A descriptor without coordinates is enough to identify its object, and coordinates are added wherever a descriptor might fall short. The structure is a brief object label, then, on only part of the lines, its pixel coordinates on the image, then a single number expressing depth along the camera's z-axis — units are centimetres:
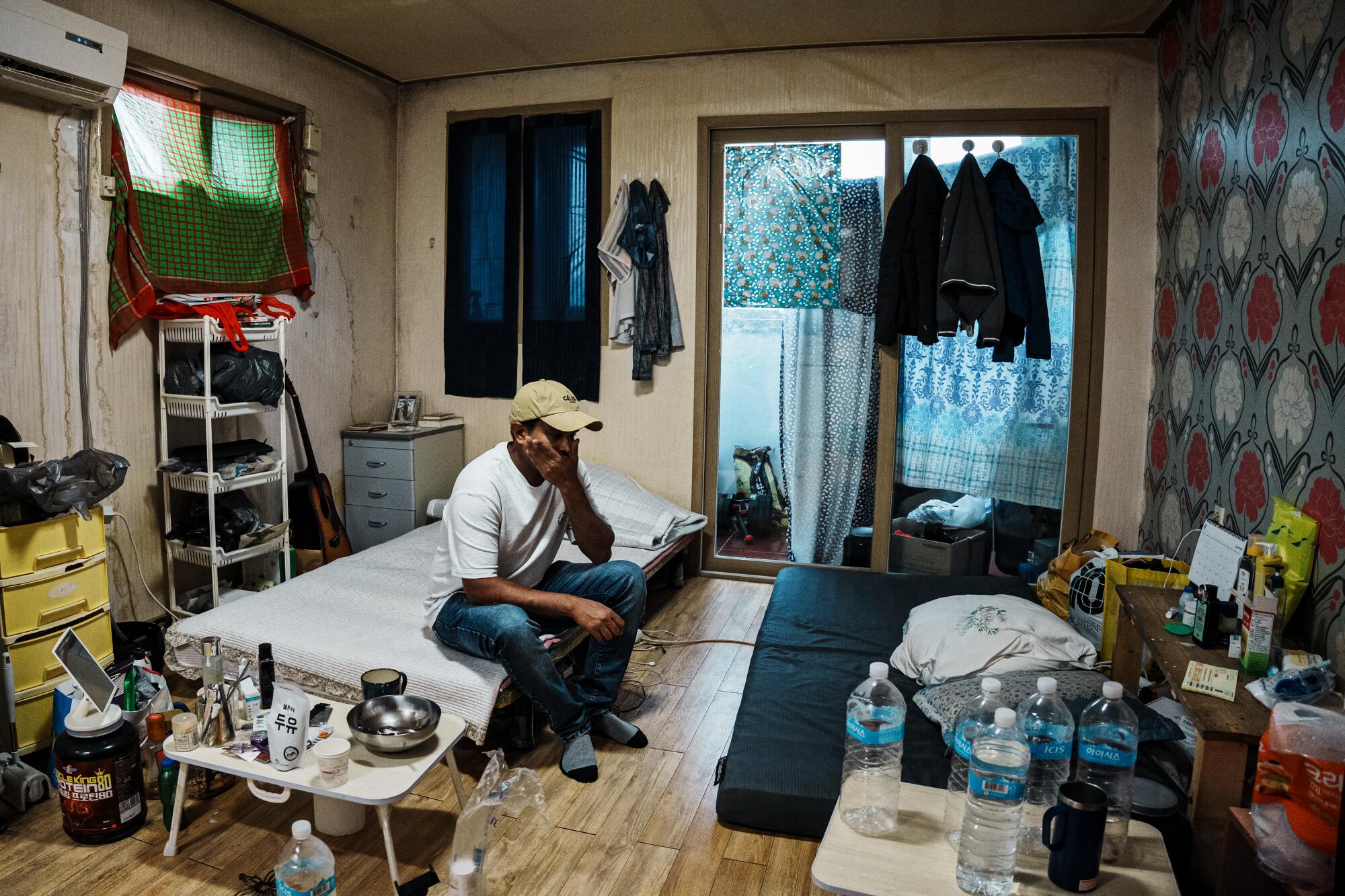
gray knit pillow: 221
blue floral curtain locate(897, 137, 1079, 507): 408
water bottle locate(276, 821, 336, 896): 167
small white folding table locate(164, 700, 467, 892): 188
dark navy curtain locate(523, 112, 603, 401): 459
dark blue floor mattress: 219
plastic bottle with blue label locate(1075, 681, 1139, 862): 158
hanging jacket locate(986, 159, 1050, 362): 393
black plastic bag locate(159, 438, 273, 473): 348
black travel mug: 132
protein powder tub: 209
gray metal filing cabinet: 446
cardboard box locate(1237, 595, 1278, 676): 199
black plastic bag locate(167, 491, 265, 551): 350
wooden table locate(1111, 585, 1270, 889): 172
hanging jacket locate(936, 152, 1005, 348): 381
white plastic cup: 188
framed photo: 489
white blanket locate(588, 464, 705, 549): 403
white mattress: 247
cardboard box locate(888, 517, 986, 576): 423
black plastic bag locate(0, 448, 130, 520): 241
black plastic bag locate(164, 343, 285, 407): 343
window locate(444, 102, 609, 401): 460
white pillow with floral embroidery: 250
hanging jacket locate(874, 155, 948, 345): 402
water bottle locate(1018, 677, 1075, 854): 161
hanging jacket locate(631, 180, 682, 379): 443
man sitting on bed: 247
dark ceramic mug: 218
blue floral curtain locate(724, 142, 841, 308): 431
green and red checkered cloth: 336
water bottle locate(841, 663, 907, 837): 153
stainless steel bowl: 198
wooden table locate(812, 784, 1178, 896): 137
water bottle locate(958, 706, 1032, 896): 137
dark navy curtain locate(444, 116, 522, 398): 471
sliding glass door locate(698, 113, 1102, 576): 408
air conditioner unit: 276
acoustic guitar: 421
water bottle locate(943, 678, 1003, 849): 153
